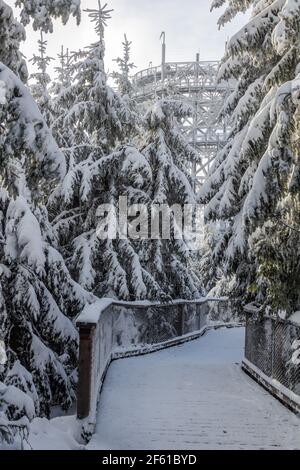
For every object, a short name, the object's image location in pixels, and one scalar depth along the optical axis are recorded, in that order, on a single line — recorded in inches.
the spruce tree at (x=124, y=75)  818.8
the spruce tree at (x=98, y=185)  618.8
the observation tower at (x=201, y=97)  1455.5
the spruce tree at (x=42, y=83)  708.0
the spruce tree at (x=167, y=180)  729.0
